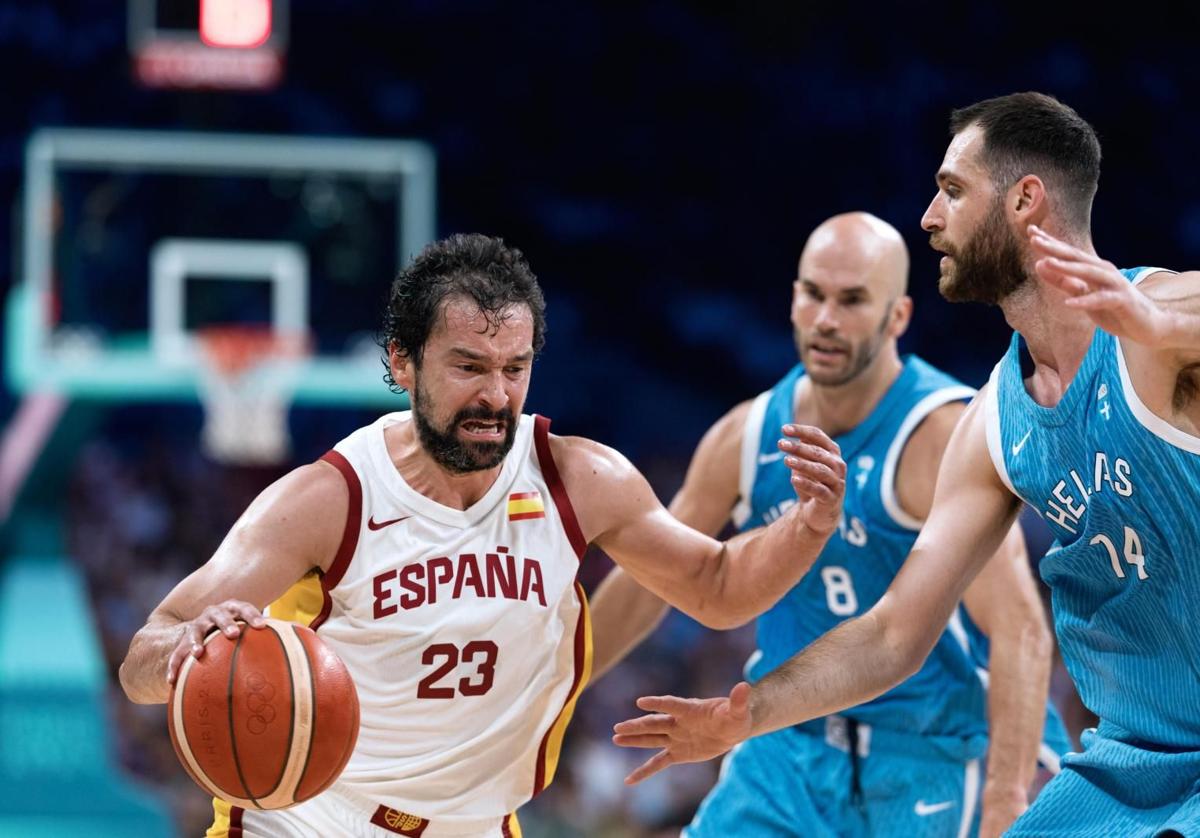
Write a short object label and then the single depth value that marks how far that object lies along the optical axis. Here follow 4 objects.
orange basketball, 6.96
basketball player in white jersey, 8.03
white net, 24.98
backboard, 24.50
